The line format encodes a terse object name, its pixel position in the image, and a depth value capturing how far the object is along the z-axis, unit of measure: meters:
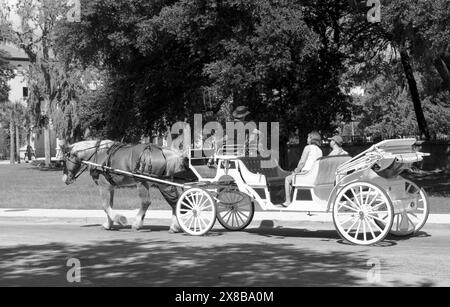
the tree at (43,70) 49.31
